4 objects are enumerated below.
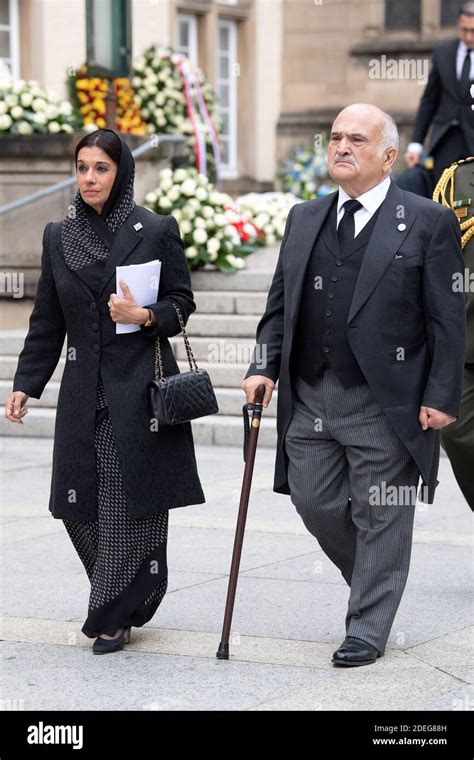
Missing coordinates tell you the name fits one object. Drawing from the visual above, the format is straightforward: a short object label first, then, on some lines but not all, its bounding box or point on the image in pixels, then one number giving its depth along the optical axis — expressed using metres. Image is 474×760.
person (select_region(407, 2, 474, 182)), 10.41
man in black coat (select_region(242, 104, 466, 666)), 5.27
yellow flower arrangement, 14.88
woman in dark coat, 5.53
